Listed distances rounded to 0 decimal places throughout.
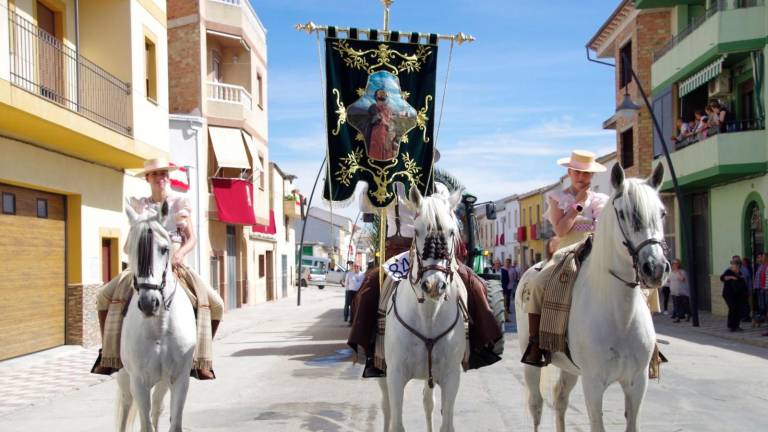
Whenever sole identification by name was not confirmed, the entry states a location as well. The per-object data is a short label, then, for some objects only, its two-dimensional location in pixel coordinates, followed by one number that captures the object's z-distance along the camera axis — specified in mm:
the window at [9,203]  13944
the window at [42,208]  15312
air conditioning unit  24781
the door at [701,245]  27484
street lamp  20391
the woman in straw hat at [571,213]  6605
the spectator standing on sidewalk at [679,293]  22969
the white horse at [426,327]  5781
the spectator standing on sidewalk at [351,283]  23156
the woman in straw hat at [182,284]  6648
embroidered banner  8398
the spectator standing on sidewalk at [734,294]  19188
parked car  62831
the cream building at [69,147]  13836
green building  22781
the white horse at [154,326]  5906
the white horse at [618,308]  5199
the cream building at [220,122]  27438
